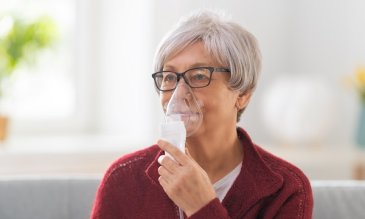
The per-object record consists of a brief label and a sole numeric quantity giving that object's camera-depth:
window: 2.93
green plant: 2.73
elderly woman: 1.51
